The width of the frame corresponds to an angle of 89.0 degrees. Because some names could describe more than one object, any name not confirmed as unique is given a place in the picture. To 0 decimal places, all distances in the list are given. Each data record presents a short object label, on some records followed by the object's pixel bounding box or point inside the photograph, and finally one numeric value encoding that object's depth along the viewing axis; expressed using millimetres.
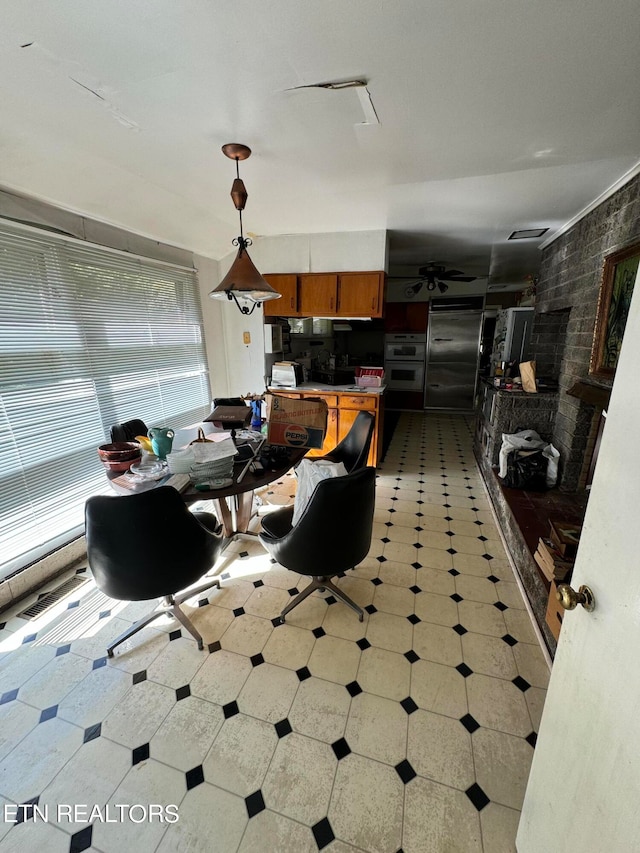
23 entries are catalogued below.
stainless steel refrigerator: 6082
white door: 626
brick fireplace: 2229
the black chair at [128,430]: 2455
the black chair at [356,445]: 2377
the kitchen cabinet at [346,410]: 3750
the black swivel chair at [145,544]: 1352
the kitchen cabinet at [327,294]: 3699
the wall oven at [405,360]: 6410
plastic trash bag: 2816
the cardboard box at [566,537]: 1718
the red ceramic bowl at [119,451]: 1928
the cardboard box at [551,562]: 1674
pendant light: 1863
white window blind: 2104
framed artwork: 2015
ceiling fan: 4734
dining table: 1789
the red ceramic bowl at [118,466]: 1930
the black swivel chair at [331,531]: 1543
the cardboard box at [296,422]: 2285
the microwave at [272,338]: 4086
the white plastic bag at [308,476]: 1871
